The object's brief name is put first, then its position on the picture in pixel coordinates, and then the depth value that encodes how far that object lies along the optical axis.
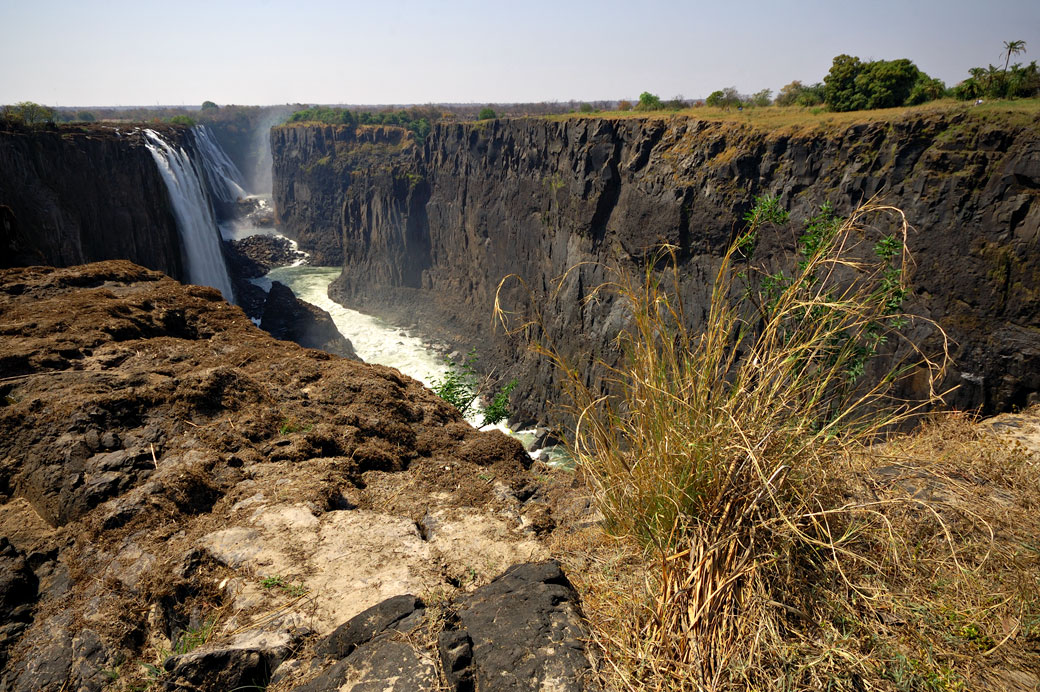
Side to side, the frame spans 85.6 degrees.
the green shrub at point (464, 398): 11.07
